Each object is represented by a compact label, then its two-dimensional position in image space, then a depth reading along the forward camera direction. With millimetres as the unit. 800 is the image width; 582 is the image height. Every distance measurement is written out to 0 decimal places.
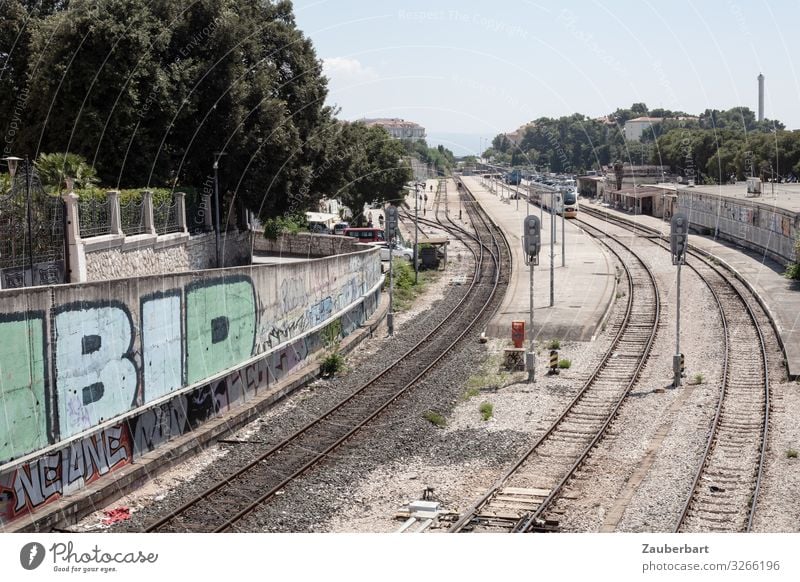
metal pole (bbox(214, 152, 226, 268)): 35375
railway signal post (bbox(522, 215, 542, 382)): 27000
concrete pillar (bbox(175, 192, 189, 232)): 33219
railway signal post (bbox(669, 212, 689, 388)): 25719
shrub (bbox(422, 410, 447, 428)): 21859
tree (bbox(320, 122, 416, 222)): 70438
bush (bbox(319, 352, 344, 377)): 26983
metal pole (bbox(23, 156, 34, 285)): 20019
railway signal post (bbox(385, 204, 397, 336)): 34031
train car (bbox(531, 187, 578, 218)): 81250
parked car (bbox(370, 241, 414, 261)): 52438
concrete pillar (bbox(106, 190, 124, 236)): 26202
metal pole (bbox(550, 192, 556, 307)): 46000
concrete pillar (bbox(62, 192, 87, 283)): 23234
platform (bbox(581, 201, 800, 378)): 30327
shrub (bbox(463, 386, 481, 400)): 24822
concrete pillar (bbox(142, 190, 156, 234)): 28984
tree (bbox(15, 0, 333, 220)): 33406
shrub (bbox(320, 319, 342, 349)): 29353
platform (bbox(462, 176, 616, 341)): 33875
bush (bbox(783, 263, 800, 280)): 42594
